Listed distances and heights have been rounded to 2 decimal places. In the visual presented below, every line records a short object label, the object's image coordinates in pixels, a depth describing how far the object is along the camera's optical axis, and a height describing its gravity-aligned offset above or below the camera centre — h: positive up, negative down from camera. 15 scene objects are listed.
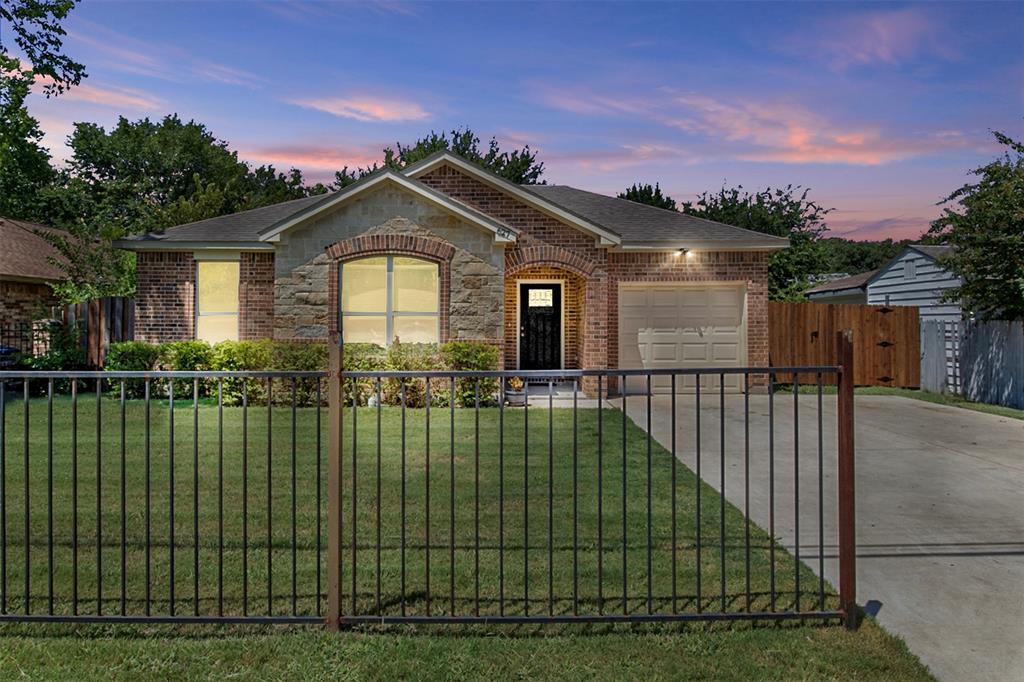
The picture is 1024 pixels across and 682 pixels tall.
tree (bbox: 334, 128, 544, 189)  34.94 +9.27
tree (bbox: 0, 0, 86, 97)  15.82 +6.85
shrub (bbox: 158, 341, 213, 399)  13.39 -0.29
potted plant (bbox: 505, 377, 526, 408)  13.28 -1.02
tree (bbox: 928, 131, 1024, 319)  12.28 +1.79
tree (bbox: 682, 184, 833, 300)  22.98 +4.13
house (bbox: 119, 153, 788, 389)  13.48 +1.33
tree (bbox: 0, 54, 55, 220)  15.73 +4.82
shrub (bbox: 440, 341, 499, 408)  12.53 -0.37
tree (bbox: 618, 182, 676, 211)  29.89 +6.03
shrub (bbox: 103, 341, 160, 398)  13.41 -0.31
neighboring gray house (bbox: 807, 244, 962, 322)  17.59 +1.52
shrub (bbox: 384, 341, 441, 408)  12.36 -0.44
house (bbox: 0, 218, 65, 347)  18.62 +1.71
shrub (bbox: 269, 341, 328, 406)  12.66 -0.41
